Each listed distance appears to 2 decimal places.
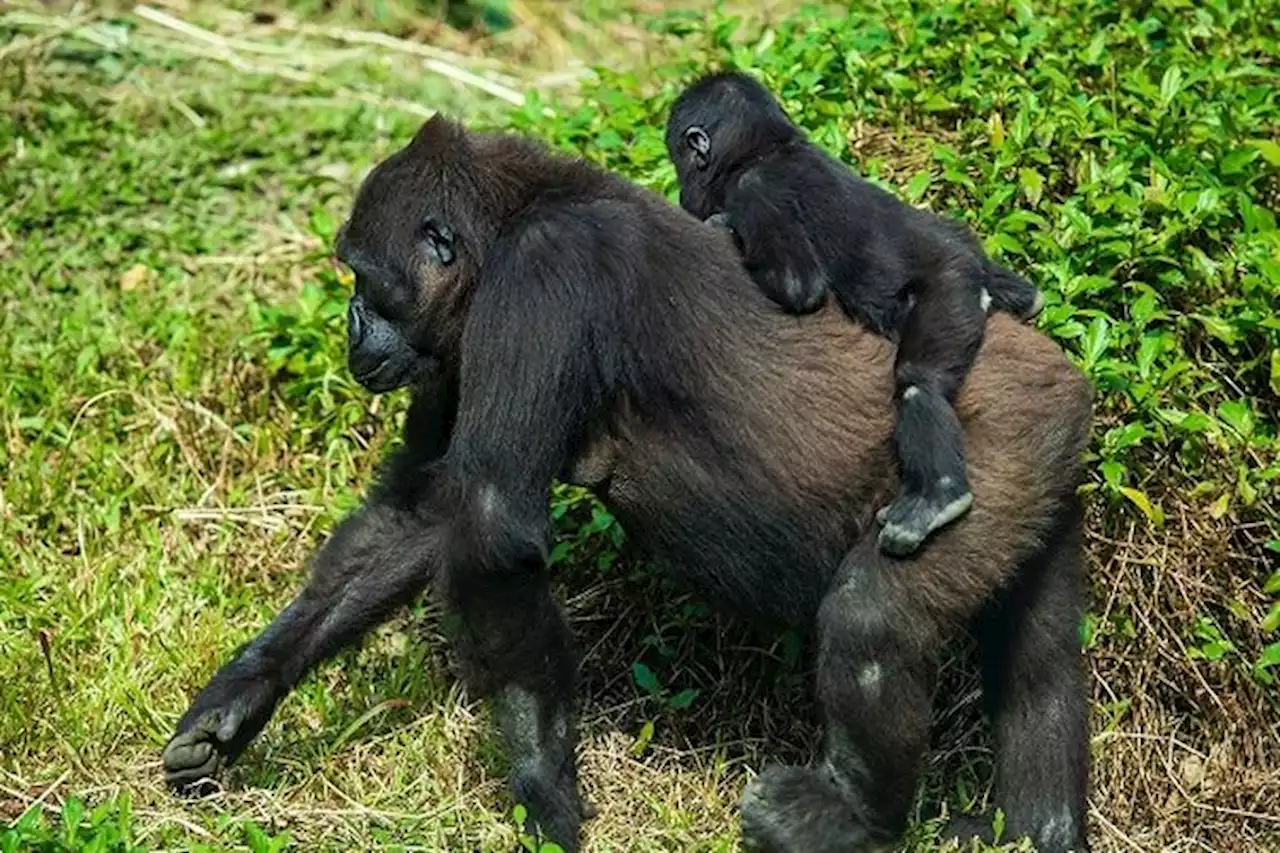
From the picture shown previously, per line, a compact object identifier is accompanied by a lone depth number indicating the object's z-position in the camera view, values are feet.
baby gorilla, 29.50
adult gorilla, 29.53
